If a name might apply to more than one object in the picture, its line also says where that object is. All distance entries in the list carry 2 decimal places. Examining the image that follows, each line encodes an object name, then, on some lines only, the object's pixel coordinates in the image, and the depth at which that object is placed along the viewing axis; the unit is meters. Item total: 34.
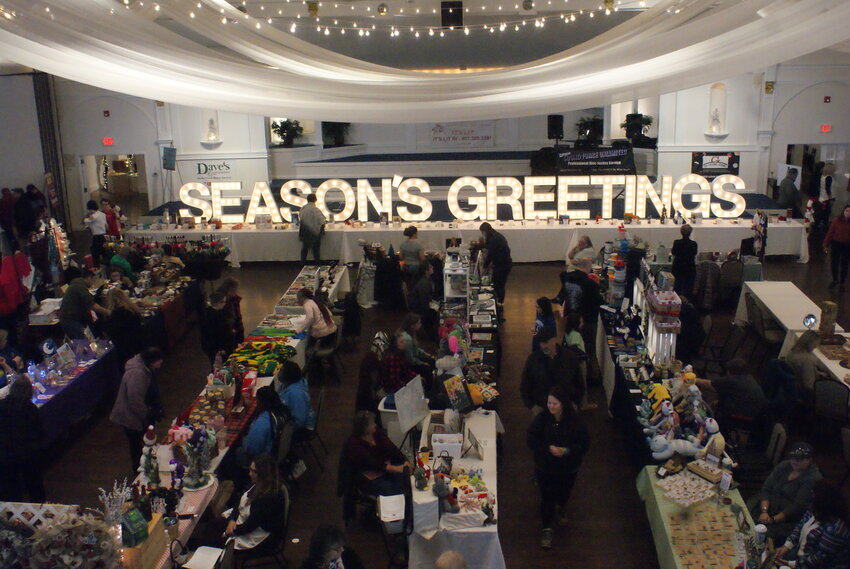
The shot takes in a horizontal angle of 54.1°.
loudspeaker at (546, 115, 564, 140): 18.11
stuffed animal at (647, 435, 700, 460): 5.88
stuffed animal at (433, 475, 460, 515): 5.27
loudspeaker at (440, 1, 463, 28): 13.20
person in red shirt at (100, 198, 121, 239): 12.78
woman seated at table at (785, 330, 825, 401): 7.31
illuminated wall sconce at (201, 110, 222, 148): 16.25
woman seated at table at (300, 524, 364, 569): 4.38
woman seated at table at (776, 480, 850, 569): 4.46
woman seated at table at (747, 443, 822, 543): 5.14
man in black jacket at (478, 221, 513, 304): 10.18
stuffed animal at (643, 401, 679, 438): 6.09
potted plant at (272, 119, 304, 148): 17.55
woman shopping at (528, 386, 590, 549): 5.59
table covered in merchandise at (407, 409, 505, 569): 5.24
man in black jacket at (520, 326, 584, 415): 6.59
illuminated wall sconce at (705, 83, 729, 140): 15.88
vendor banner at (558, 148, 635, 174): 16.38
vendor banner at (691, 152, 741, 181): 16.09
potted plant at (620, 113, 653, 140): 17.66
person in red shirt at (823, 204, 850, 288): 10.83
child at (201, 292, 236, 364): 7.94
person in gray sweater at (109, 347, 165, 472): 6.54
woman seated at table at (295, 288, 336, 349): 8.36
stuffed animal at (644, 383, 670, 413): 6.41
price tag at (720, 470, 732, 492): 5.48
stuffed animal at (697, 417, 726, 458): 5.79
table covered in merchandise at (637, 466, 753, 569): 5.00
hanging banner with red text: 19.27
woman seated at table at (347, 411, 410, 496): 5.65
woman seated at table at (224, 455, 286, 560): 5.18
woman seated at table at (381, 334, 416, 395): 7.04
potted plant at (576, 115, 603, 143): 18.41
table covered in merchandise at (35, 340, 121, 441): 7.16
